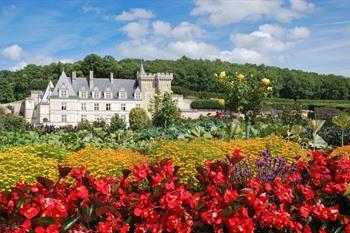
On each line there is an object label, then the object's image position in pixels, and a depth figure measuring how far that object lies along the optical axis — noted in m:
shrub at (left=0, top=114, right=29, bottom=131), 21.20
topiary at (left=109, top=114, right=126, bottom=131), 24.49
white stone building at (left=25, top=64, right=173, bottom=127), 60.78
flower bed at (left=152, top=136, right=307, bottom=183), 6.19
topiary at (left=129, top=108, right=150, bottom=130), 39.29
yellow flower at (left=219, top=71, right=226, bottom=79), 12.39
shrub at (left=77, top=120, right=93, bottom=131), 23.83
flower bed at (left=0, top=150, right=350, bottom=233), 2.41
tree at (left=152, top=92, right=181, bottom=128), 19.26
